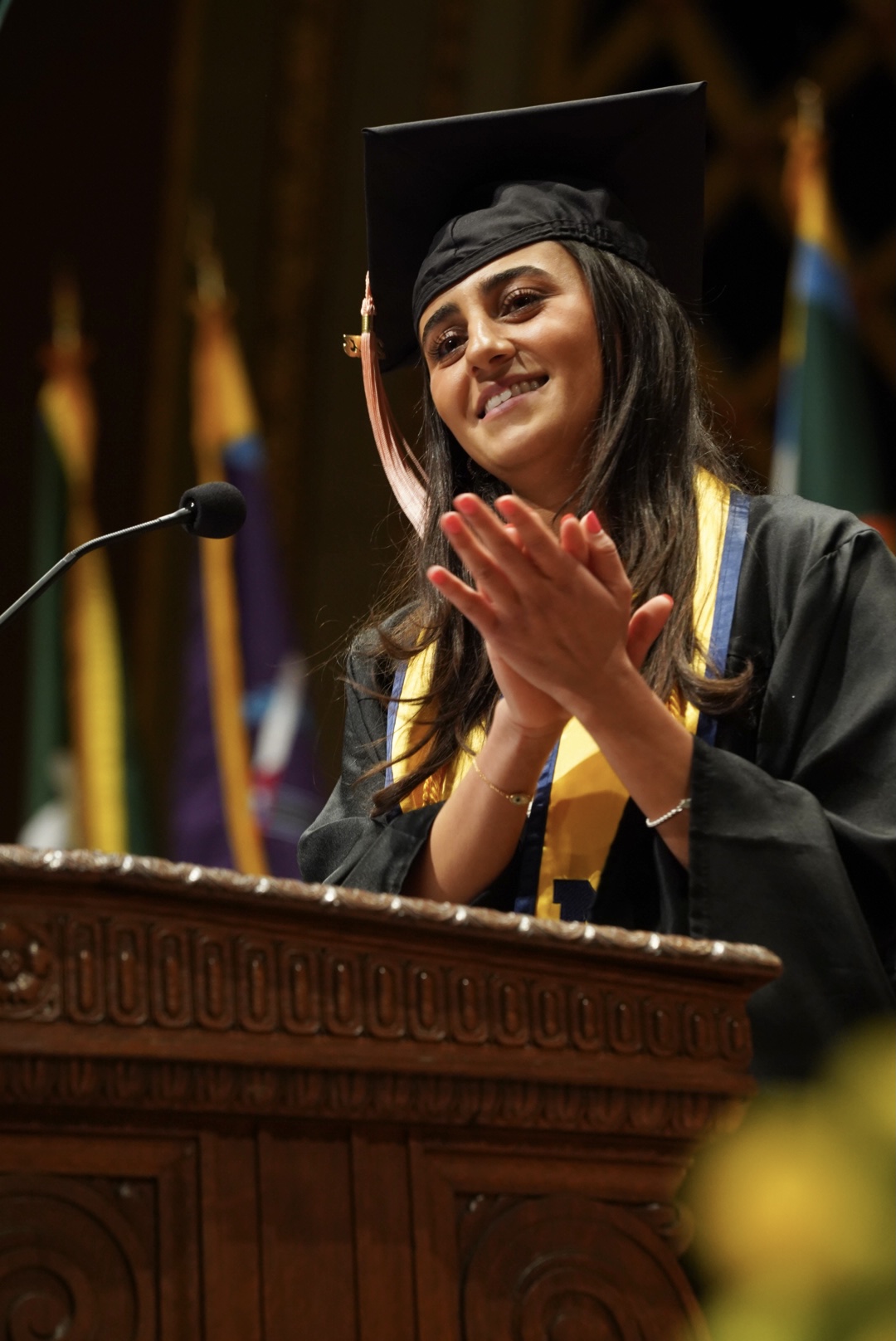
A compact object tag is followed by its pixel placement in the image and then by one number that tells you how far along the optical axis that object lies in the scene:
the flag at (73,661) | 6.26
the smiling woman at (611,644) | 3.44
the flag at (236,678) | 6.31
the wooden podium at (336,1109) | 3.05
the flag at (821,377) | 6.04
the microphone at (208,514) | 3.59
